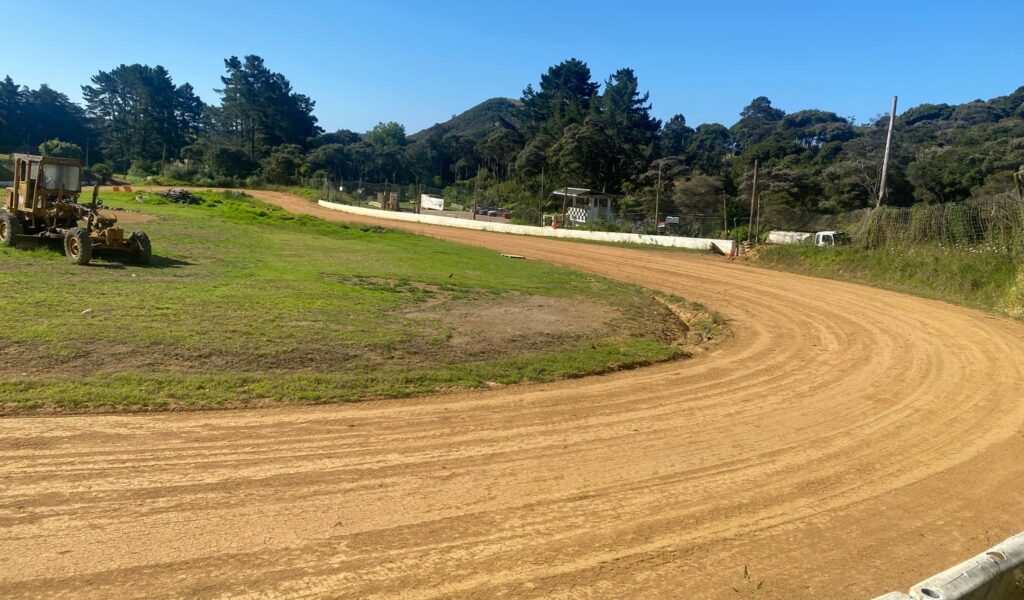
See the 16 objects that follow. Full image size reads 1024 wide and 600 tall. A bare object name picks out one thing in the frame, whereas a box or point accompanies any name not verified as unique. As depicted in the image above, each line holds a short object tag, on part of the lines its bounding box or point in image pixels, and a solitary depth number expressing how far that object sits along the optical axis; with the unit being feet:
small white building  175.52
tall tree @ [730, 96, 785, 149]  446.60
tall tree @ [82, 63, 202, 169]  335.47
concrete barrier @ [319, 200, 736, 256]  109.58
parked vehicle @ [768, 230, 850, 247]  94.73
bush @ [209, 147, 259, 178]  279.45
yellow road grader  52.26
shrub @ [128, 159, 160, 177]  277.89
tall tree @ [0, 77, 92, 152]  314.14
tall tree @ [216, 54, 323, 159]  350.84
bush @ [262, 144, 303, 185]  271.69
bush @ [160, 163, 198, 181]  246.39
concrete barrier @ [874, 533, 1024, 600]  11.41
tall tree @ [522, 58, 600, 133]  329.11
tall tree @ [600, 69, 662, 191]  239.91
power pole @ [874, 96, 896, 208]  92.17
